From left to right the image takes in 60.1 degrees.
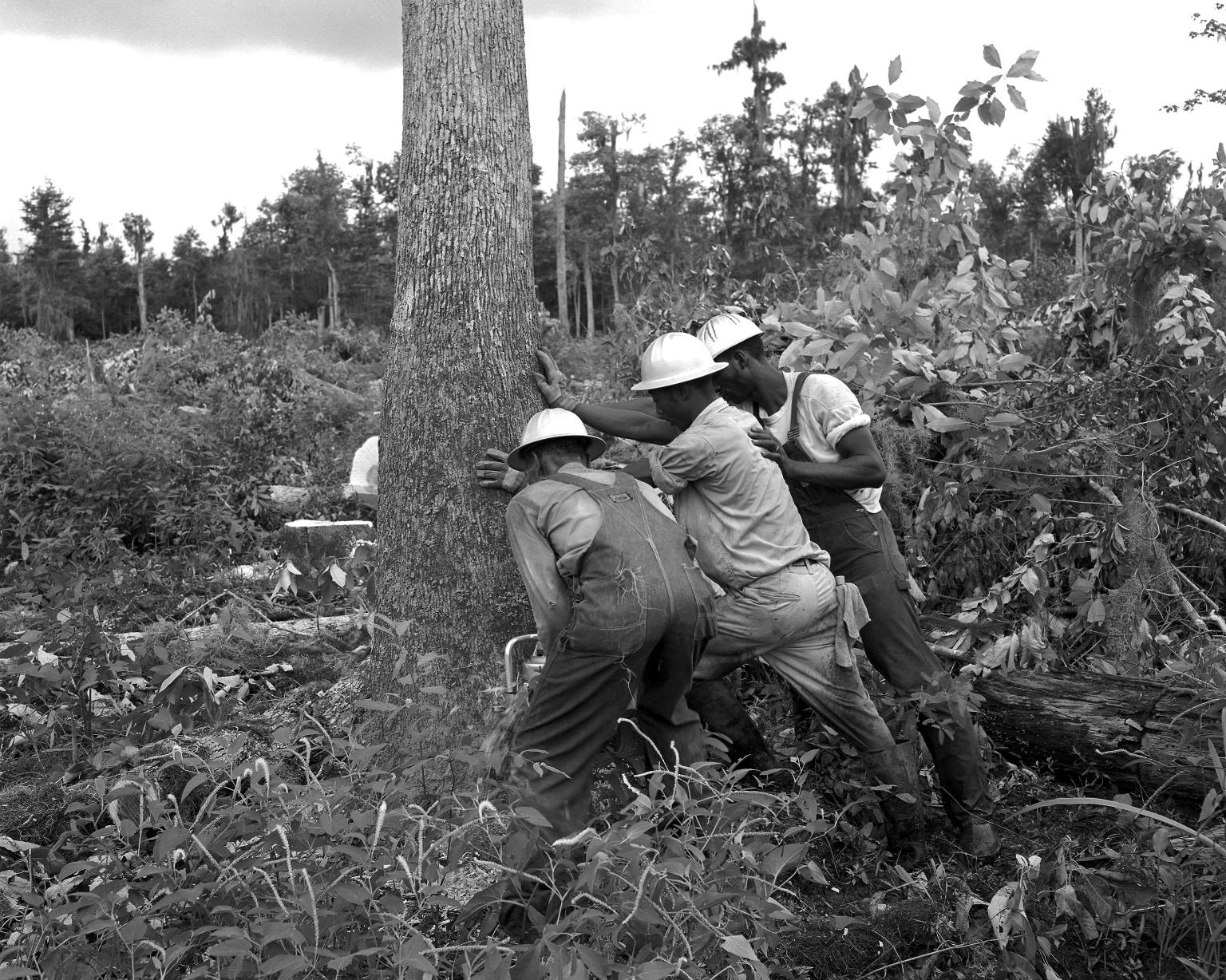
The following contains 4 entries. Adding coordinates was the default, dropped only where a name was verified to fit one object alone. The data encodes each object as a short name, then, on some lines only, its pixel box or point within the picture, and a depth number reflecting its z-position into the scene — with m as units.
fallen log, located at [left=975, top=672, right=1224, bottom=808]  3.79
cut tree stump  7.14
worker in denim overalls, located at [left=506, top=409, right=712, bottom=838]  3.31
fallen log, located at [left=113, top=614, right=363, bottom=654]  5.04
